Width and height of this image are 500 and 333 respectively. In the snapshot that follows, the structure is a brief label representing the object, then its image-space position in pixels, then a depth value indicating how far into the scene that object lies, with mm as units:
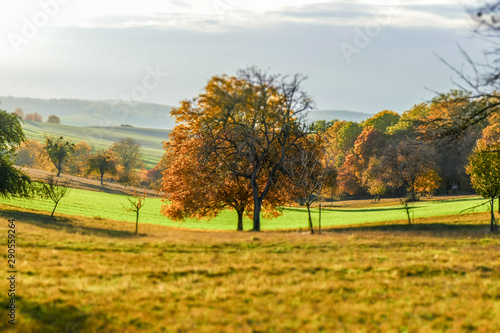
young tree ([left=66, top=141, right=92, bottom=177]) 119494
